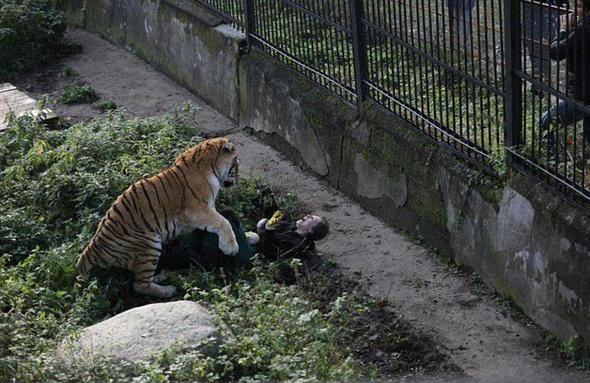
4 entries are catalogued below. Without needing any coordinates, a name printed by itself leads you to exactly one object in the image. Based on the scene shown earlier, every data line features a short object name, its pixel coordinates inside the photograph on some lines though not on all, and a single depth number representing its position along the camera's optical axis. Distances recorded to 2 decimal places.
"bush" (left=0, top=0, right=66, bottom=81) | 13.38
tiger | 8.02
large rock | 6.36
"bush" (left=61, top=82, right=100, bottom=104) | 12.20
